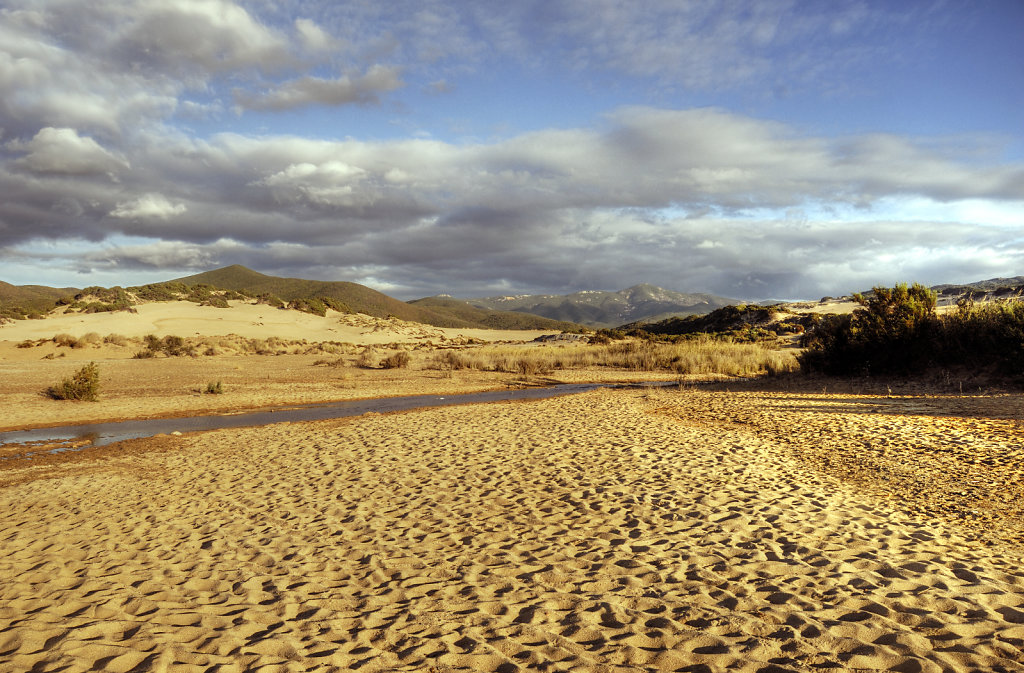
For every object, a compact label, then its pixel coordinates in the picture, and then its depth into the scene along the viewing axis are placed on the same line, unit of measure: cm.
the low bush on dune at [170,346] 3812
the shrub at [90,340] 3919
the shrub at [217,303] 5984
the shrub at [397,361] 3488
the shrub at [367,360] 3580
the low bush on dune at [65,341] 3869
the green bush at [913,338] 1806
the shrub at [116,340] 4100
